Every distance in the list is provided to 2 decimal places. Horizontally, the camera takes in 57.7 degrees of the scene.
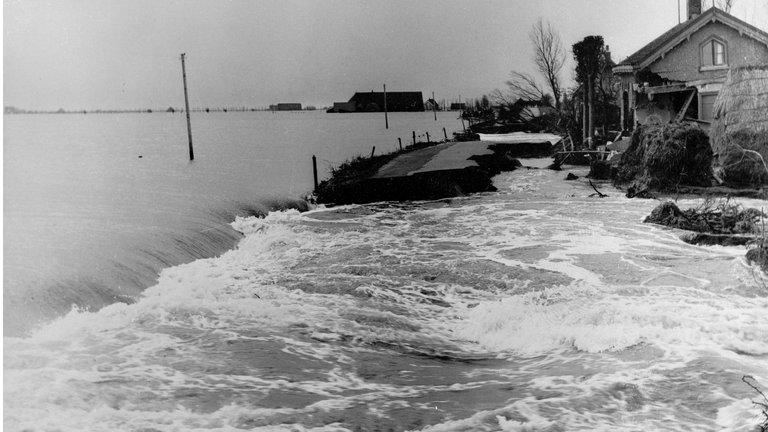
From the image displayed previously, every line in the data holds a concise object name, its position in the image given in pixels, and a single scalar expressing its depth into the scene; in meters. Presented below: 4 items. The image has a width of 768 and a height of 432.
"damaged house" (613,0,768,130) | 23.86
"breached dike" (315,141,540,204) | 22.81
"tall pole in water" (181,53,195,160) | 34.22
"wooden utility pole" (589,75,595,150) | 30.92
